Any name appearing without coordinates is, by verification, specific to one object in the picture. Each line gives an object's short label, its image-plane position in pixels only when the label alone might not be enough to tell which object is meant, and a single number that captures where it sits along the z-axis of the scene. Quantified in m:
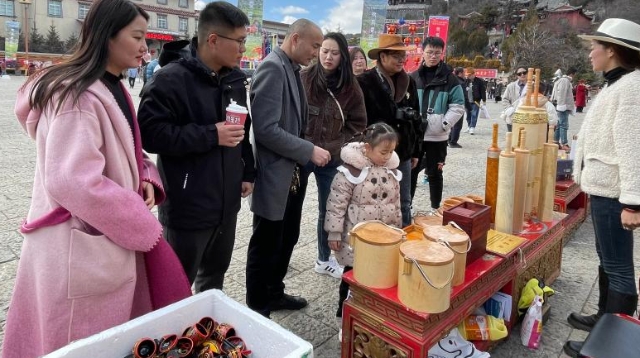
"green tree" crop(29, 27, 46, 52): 42.78
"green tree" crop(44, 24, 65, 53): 43.91
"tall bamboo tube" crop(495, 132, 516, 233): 2.42
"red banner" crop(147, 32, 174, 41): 53.99
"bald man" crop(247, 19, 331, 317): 2.18
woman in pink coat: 1.28
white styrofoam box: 1.18
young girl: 2.40
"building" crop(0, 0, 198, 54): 45.91
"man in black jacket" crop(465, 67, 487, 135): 10.80
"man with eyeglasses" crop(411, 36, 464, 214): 4.25
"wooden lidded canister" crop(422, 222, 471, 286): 1.90
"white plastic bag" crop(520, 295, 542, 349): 2.39
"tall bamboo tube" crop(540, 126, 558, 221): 2.71
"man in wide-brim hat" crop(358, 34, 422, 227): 3.25
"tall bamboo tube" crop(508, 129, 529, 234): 2.52
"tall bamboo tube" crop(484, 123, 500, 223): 2.52
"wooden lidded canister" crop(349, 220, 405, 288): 1.84
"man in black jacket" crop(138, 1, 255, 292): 1.76
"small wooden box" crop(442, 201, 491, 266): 2.11
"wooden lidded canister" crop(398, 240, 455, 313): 1.68
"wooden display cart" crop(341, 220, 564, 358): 1.78
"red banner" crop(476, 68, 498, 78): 37.47
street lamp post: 31.50
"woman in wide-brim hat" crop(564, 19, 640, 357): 2.08
